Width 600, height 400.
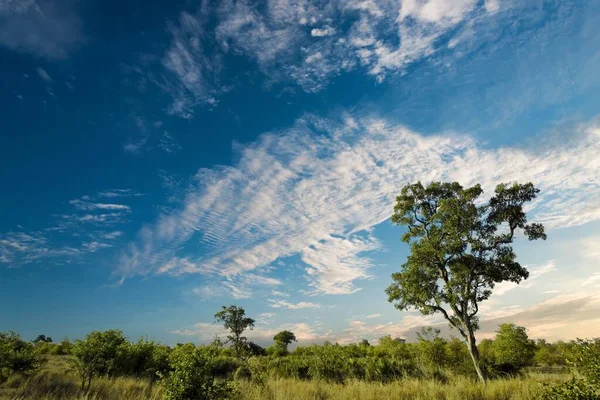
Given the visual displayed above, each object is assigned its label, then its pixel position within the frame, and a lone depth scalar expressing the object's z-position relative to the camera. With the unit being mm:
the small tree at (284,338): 77506
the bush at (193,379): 7968
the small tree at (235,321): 59466
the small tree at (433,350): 28078
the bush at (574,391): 7145
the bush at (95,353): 15102
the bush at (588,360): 7613
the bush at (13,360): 15078
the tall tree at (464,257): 22109
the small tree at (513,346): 35125
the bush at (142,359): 20953
